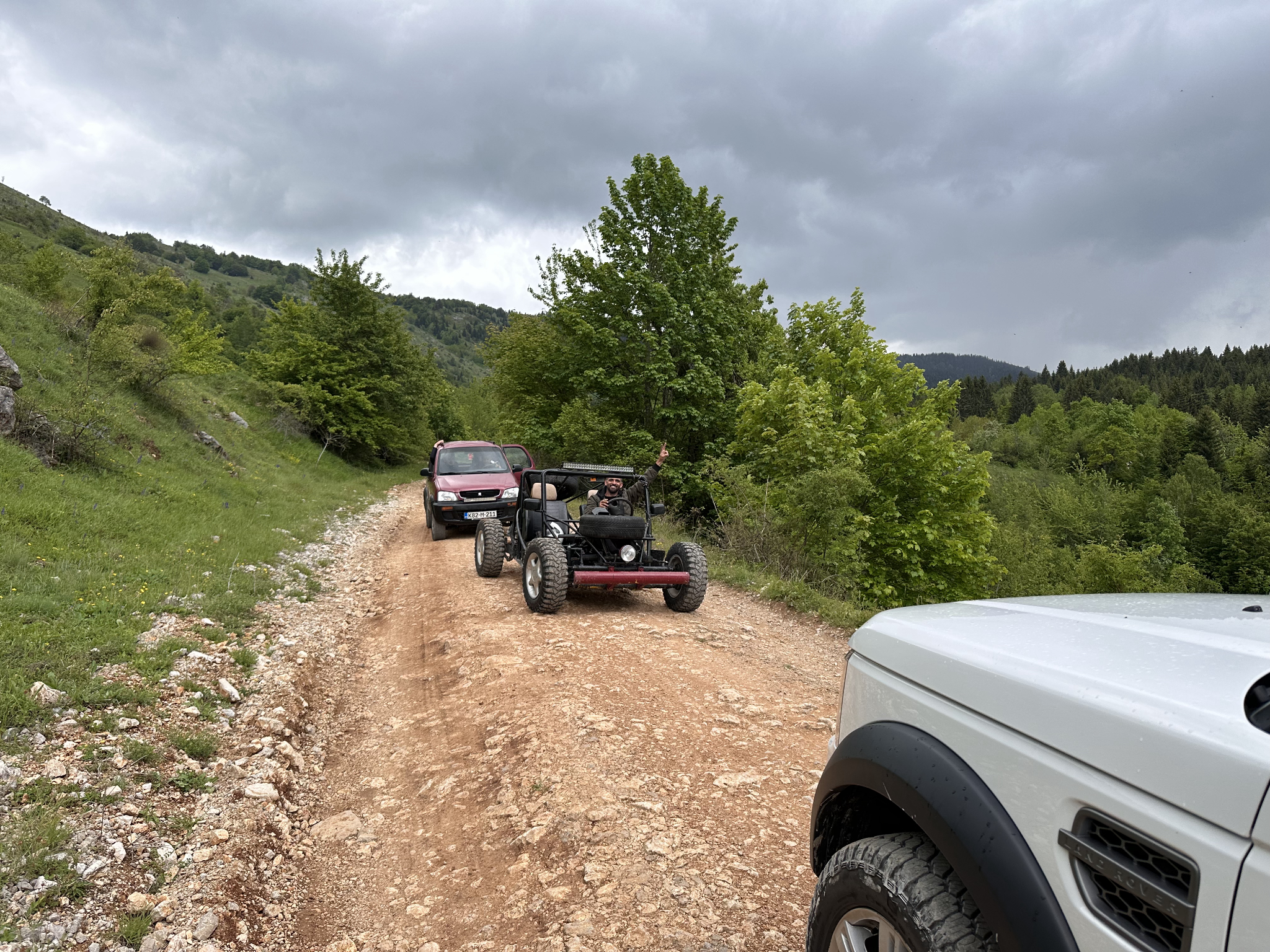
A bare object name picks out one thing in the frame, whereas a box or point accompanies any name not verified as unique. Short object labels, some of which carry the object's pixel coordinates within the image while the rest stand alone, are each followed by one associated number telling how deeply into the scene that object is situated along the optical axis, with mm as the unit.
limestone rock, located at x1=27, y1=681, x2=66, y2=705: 3910
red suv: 12539
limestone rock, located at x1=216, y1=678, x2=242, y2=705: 4773
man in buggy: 8031
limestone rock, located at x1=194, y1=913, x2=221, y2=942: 2600
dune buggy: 7062
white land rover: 993
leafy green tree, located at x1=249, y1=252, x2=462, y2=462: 24266
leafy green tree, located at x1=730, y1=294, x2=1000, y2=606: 15547
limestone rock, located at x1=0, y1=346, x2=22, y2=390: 9438
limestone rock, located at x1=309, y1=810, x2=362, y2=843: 3477
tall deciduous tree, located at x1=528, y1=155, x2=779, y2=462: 17953
